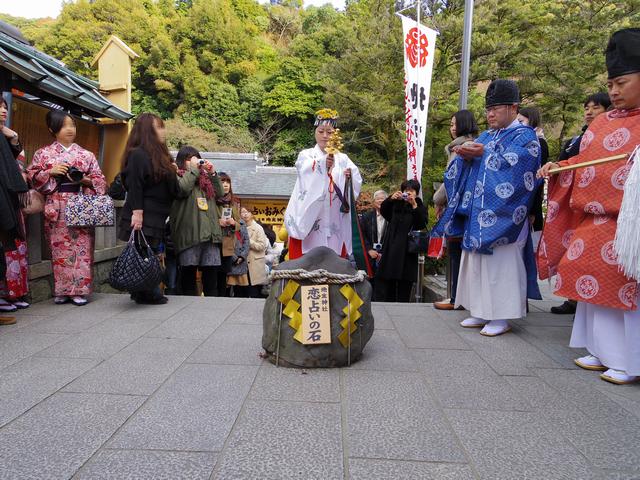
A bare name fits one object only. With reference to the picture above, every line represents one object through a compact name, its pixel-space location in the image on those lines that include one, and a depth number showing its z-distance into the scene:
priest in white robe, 4.38
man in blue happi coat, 3.53
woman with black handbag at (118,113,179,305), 4.40
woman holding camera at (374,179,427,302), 5.80
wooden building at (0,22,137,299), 4.86
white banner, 6.92
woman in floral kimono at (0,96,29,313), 4.10
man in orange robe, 2.70
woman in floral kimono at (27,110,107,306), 4.37
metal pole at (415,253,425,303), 6.37
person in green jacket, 5.03
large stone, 2.83
